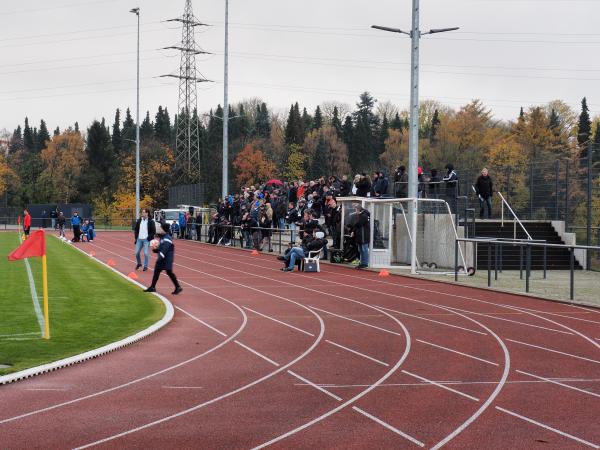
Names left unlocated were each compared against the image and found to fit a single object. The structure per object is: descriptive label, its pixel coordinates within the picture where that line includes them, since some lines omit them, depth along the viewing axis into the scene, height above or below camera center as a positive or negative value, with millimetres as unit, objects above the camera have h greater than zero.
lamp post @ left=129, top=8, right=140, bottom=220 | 66188 +8477
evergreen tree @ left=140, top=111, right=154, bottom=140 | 147075 +15299
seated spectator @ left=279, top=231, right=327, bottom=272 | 25375 -1160
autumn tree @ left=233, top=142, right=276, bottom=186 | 95500 +5149
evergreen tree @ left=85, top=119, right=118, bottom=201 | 105875 +7216
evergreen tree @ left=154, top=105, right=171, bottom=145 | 148075 +16220
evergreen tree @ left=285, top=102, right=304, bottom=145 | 105000 +10551
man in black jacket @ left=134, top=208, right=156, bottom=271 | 24656 -620
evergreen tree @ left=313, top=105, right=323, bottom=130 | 126188 +14506
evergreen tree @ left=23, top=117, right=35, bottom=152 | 152212 +13384
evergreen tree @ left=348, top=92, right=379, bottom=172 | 112375 +9206
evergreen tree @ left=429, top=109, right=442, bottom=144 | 86312 +10406
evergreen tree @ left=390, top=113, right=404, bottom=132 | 117250 +13008
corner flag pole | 11711 -1601
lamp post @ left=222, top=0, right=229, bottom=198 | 46897 +6688
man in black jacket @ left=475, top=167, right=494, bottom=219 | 29047 +963
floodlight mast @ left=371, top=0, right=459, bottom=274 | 25109 +2697
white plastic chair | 24844 -1382
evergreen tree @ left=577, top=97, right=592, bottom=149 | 83644 +9714
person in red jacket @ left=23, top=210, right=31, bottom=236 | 54709 -894
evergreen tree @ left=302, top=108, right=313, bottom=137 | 122538 +14293
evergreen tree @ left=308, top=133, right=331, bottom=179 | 98812 +5985
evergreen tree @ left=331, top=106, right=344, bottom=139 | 117744 +13709
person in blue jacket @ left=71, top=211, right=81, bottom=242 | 45812 -930
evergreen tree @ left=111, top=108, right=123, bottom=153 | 134750 +12980
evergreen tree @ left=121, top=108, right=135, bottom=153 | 133525 +14205
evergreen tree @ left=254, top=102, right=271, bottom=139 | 131262 +14599
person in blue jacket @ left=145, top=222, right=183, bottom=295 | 18031 -996
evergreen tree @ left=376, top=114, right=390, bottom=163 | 115188 +11013
